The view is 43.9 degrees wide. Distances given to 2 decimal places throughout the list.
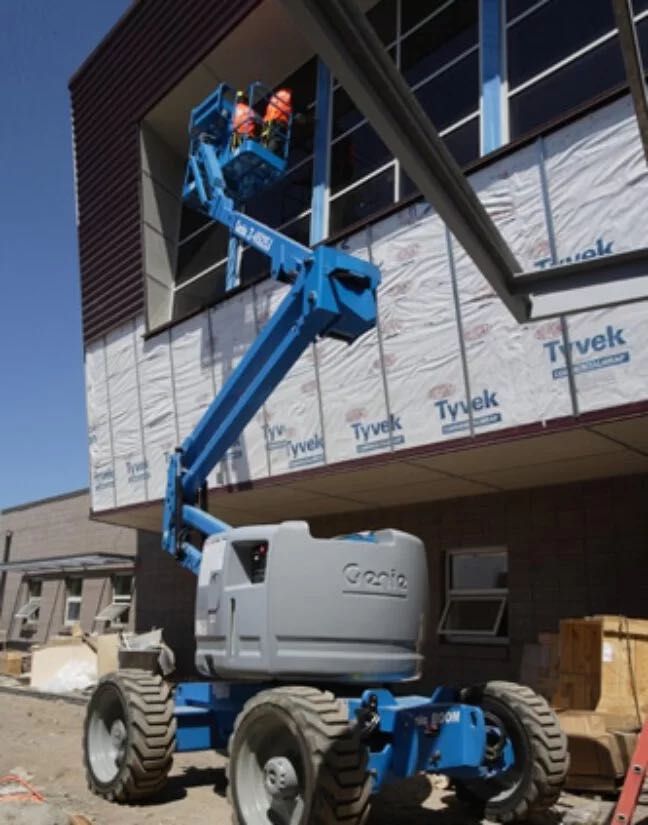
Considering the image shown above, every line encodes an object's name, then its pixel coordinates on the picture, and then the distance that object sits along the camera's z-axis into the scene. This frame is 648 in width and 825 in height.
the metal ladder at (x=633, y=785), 4.78
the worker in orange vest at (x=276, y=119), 14.15
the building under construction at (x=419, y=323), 9.00
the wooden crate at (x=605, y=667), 8.27
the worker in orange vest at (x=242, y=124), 14.04
